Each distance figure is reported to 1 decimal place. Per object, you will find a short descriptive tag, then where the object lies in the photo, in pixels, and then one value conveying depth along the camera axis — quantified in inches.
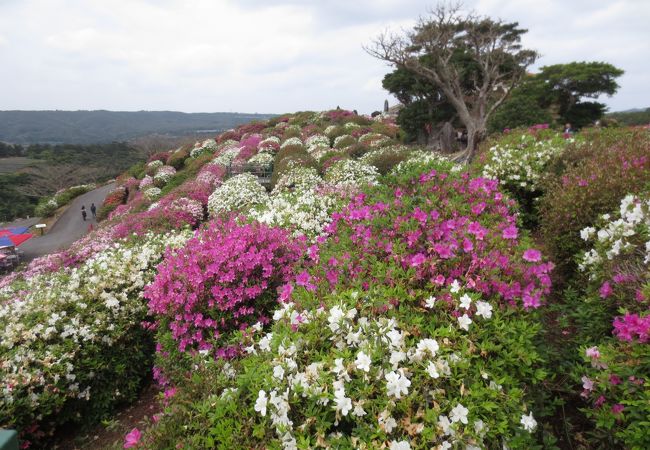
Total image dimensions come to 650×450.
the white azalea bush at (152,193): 774.0
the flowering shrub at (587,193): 152.3
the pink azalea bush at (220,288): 147.3
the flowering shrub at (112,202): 1045.2
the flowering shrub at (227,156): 749.9
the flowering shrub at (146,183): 971.3
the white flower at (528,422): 71.5
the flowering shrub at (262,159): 613.1
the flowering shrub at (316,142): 651.7
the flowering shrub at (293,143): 646.4
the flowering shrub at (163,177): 949.4
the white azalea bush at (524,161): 247.8
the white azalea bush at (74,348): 145.0
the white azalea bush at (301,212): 203.5
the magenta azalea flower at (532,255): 103.1
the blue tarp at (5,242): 774.1
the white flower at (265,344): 95.0
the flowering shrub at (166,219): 382.0
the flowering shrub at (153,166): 1193.2
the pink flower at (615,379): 78.4
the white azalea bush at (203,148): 1129.7
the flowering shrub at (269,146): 725.2
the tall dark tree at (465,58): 612.2
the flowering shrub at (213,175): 569.0
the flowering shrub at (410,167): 216.1
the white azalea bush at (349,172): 358.0
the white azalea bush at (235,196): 390.9
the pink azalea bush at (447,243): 100.3
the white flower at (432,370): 72.5
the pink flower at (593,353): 84.2
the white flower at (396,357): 77.4
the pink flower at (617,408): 76.6
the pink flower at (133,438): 87.8
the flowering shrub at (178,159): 1181.7
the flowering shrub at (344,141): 700.2
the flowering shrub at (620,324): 75.2
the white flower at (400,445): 64.8
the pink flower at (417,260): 104.8
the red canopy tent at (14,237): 803.1
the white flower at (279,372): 81.1
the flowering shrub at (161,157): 1329.5
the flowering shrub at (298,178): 368.0
